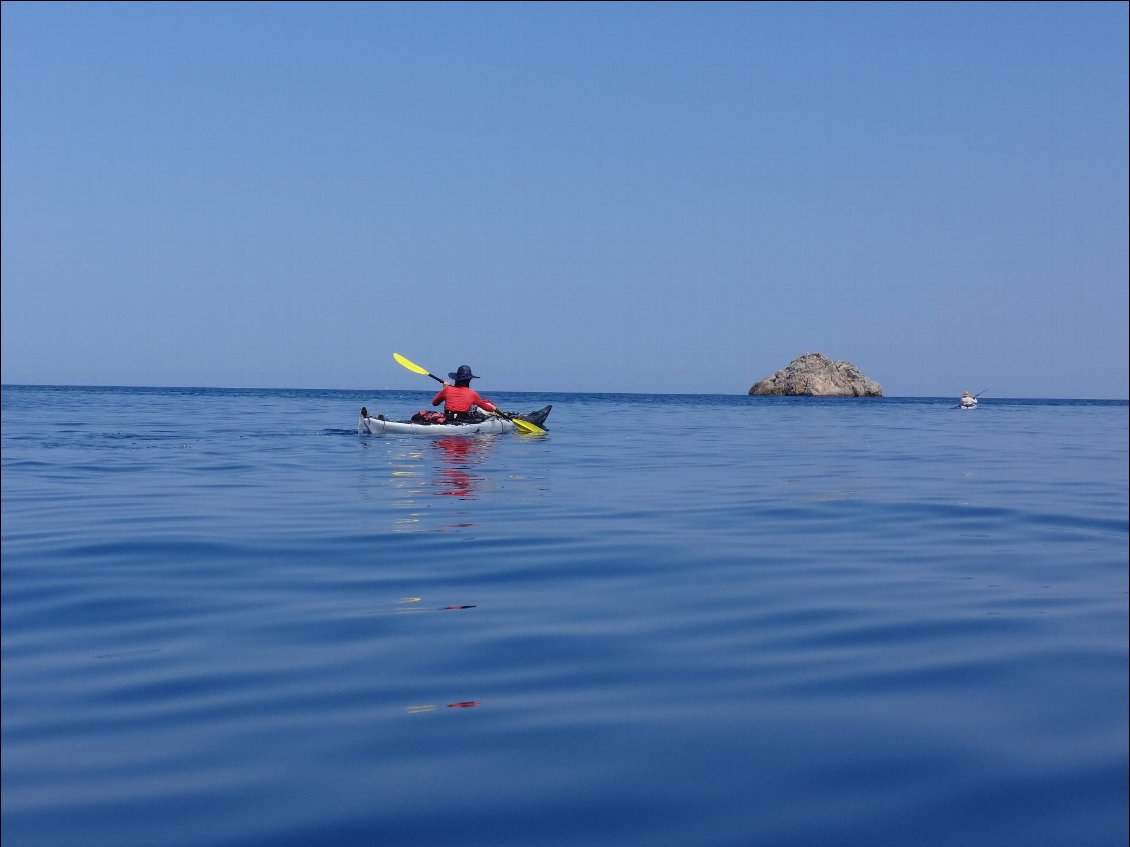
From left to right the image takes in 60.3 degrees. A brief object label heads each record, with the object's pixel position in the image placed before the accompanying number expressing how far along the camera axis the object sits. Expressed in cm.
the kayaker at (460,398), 2633
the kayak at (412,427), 2602
